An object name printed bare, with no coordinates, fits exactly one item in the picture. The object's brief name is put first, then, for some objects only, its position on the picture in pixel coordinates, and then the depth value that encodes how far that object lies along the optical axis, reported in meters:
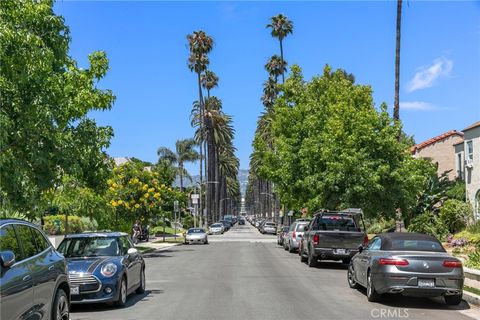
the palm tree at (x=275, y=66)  72.25
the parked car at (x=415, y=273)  11.76
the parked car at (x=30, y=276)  6.33
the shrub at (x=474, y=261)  17.52
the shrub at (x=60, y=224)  38.41
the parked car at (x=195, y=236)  44.34
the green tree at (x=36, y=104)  11.12
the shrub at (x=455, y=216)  31.30
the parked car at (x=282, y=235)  38.09
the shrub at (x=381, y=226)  42.49
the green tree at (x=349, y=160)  28.33
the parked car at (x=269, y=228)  71.92
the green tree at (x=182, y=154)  117.56
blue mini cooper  11.38
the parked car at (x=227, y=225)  91.88
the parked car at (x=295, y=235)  31.21
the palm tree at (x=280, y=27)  65.19
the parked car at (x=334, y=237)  21.00
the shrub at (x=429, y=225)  30.19
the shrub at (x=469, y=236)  24.51
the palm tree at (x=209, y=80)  82.44
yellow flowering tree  33.88
